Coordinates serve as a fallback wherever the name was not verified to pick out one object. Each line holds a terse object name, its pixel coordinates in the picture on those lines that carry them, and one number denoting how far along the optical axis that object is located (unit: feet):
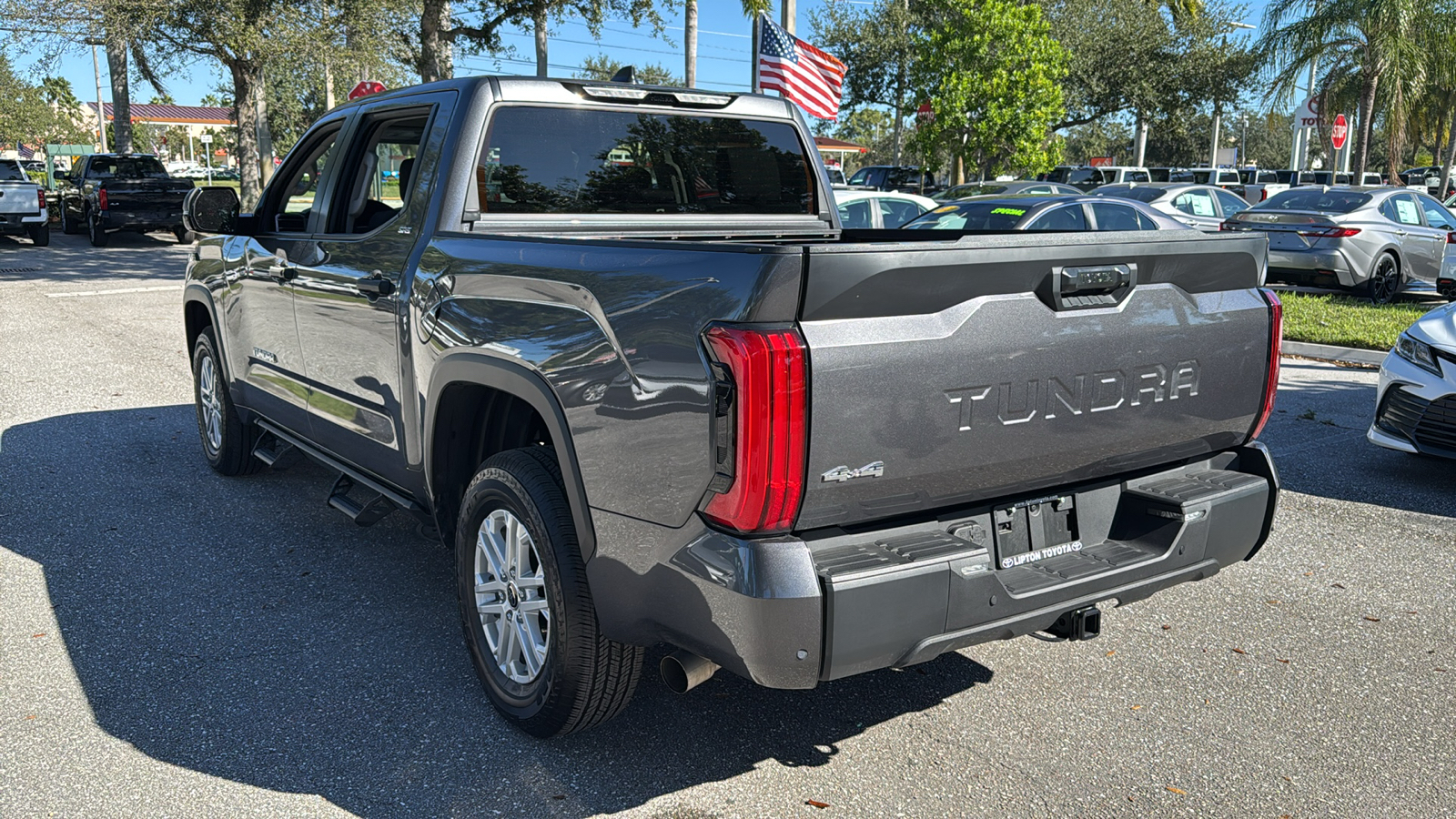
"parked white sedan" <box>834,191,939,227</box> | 42.91
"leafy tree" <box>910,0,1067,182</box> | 82.33
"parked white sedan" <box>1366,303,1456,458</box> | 20.13
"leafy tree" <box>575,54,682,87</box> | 223.51
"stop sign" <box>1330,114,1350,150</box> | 73.61
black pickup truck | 76.79
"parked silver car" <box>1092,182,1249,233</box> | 57.36
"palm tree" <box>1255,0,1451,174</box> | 73.72
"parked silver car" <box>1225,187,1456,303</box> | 45.70
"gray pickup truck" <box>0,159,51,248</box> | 77.71
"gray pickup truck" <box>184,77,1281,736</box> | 8.57
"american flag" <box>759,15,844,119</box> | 51.01
